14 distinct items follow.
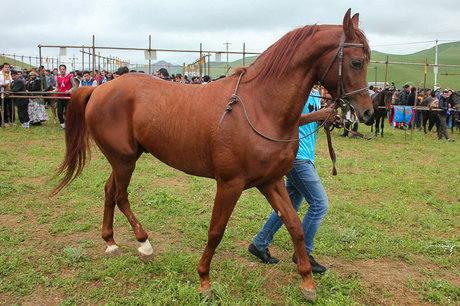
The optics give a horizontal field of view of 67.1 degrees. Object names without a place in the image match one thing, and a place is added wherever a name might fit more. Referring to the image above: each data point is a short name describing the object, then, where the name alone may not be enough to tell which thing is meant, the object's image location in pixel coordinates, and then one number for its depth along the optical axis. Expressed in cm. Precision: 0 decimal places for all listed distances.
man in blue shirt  327
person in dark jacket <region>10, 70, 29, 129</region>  1236
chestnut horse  264
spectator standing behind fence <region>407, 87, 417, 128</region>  1749
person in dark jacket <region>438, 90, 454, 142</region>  1369
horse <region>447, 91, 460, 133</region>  1420
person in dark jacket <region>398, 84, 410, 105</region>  1770
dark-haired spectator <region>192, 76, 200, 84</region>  1513
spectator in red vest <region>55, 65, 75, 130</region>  1288
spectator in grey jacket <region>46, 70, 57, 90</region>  1593
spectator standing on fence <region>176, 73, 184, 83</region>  1528
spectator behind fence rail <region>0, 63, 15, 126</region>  1218
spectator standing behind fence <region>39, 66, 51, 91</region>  1511
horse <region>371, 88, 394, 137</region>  1366
